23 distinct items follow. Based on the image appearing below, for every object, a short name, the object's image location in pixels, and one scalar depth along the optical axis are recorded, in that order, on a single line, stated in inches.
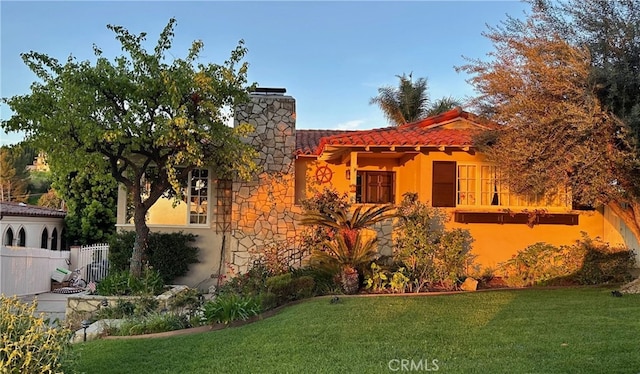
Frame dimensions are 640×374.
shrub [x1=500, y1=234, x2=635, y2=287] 469.1
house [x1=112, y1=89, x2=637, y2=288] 505.0
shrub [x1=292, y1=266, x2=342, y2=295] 425.6
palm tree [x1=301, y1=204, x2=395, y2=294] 435.5
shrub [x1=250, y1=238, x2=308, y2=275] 488.7
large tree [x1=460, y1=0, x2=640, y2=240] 369.7
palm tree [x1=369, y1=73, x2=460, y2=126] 1093.1
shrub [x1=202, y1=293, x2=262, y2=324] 327.6
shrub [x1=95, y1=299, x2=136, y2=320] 378.6
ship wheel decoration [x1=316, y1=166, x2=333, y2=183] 612.4
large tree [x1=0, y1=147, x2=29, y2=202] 1228.1
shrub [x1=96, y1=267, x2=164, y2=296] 441.4
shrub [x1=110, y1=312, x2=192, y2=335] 315.9
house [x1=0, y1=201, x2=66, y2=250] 768.9
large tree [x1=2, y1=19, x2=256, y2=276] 413.7
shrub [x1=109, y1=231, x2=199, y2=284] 553.9
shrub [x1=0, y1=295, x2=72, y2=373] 159.2
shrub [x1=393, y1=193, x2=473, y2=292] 449.7
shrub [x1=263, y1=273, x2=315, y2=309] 400.7
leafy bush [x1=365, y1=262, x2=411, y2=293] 427.5
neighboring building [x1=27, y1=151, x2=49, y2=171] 1425.9
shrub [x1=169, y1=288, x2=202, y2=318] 355.6
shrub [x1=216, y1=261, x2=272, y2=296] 422.6
